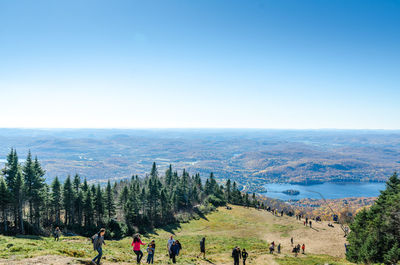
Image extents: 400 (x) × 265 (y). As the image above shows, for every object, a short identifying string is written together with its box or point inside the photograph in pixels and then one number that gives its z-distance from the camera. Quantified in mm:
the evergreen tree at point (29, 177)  46969
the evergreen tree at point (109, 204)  63719
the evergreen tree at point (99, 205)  59938
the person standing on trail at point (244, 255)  25138
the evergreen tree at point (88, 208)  58125
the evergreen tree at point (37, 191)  47875
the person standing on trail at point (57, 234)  34238
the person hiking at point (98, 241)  17531
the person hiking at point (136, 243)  19814
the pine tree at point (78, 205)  58719
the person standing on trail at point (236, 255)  24219
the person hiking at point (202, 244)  28914
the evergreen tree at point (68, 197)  56219
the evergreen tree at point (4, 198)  40384
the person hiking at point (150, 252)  21622
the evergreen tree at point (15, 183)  42588
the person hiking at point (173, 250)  23281
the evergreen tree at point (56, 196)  55994
